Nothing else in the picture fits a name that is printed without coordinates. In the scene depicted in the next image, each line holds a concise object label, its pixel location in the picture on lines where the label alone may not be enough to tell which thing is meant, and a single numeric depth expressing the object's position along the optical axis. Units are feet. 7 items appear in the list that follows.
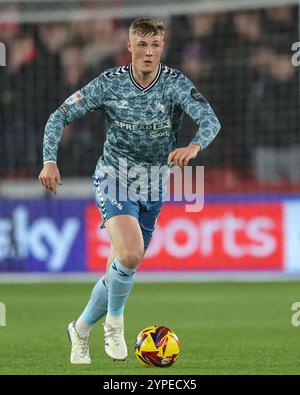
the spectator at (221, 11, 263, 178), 57.52
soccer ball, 24.75
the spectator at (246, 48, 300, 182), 57.16
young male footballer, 25.48
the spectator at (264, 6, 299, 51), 58.13
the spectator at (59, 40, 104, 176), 57.57
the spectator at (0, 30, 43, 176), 57.57
